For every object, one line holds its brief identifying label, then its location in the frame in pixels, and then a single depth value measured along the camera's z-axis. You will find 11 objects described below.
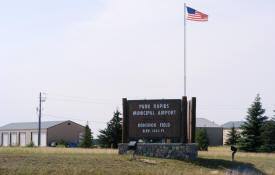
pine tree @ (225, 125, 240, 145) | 76.94
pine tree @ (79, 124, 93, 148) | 61.30
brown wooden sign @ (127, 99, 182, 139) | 30.72
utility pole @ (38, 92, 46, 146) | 77.71
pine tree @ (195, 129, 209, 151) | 64.50
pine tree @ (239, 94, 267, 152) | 54.91
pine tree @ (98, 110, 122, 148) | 55.22
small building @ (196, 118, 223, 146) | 92.00
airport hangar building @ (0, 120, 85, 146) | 84.12
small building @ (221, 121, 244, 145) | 112.03
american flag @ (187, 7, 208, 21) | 34.38
